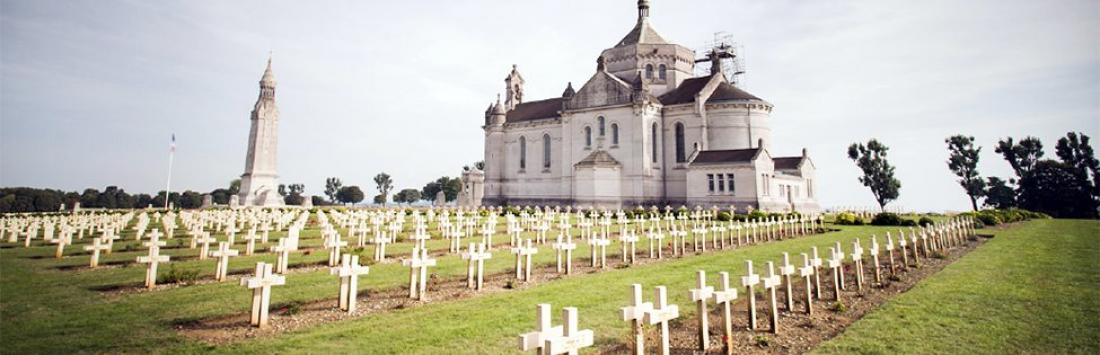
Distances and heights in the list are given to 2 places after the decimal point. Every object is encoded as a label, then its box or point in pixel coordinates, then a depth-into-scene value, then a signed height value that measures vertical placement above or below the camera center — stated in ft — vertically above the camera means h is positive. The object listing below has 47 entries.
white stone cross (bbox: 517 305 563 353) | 13.26 -3.29
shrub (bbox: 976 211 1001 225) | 90.29 +0.24
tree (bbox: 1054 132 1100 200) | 140.26 +20.13
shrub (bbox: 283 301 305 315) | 26.45 -5.20
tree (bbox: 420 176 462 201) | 339.16 +21.03
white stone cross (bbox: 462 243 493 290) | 33.82 -3.06
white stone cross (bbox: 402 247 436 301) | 30.40 -3.46
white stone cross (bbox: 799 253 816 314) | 26.18 -2.92
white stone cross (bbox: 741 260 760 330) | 23.47 -3.17
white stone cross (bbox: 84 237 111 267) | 41.45 -2.98
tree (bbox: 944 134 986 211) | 192.13 +22.08
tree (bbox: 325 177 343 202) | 372.46 +22.84
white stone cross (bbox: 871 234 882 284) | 35.12 -2.68
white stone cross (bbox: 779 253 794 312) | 25.90 -2.93
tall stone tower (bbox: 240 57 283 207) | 170.30 +20.33
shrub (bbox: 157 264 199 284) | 34.65 -4.51
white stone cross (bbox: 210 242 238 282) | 35.37 -3.21
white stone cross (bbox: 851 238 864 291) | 32.89 -2.72
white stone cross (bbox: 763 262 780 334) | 23.09 -3.41
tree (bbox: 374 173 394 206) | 399.63 +28.81
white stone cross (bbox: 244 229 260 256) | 50.67 -3.01
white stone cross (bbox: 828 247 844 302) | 29.37 -2.79
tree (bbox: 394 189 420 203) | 383.04 +16.49
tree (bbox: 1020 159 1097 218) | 139.95 +8.73
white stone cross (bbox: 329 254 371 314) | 26.94 -3.64
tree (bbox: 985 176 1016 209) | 173.68 +10.00
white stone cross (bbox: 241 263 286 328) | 23.62 -3.90
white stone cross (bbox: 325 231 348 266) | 42.98 -2.78
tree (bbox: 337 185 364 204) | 351.46 +16.31
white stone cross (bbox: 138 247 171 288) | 32.86 -3.32
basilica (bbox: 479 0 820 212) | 126.21 +22.61
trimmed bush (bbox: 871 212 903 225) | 93.04 -0.05
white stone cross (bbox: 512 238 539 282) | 37.17 -3.40
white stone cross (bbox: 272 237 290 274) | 37.40 -3.20
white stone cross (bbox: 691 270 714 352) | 20.02 -3.59
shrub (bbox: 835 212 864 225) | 97.40 -0.11
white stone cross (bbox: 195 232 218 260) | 46.26 -2.78
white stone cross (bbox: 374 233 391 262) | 45.95 -3.01
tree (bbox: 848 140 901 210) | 200.34 +19.33
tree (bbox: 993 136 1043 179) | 166.71 +23.79
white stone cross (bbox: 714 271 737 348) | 20.47 -3.40
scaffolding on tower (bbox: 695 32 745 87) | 179.83 +61.17
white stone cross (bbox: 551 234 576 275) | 41.39 -2.55
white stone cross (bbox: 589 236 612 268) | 44.24 -2.93
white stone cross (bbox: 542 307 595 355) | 13.58 -3.52
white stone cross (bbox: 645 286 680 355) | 17.02 -3.44
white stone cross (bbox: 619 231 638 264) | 47.50 -2.10
